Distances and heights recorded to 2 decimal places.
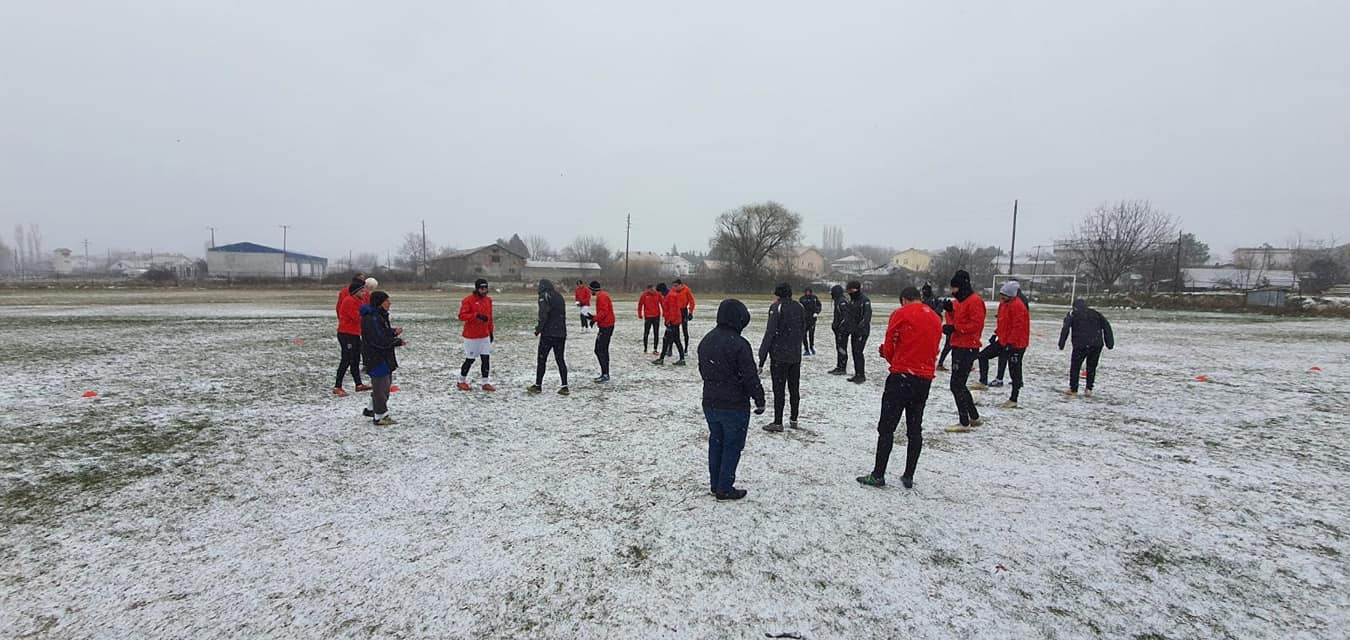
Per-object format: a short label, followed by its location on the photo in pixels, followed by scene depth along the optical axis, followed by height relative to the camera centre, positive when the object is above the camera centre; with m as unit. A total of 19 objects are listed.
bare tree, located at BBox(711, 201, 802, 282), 69.44 +6.18
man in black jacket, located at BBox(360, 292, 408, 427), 7.07 -0.92
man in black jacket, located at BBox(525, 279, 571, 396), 9.06 -0.70
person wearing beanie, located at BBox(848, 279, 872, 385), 10.37 -0.70
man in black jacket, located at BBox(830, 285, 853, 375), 10.96 -0.87
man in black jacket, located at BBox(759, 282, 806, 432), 7.17 -0.76
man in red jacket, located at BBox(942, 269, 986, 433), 7.41 -0.76
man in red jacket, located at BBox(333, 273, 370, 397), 8.90 -0.80
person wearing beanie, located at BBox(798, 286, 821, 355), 14.04 -0.69
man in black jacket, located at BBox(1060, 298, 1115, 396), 9.38 -0.82
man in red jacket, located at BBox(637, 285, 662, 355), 13.81 -0.70
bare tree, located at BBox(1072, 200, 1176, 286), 52.31 +4.48
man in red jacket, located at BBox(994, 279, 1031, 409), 8.89 -0.71
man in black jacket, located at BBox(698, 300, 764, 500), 4.77 -0.94
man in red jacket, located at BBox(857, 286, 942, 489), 5.25 -0.90
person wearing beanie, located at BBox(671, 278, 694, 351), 12.53 -0.43
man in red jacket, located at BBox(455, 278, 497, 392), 9.12 -0.82
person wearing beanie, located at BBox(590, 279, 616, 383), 10.30 -0.88
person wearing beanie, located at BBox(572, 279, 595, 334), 13.50 -0.39
